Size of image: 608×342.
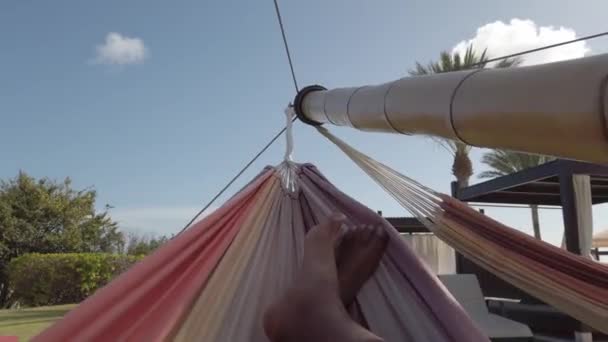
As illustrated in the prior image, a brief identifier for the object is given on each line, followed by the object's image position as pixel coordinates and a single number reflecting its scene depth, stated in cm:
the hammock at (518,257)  153
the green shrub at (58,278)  917
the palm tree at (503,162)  1002
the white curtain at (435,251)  859
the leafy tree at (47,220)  1202
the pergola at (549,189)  407
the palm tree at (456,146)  919
